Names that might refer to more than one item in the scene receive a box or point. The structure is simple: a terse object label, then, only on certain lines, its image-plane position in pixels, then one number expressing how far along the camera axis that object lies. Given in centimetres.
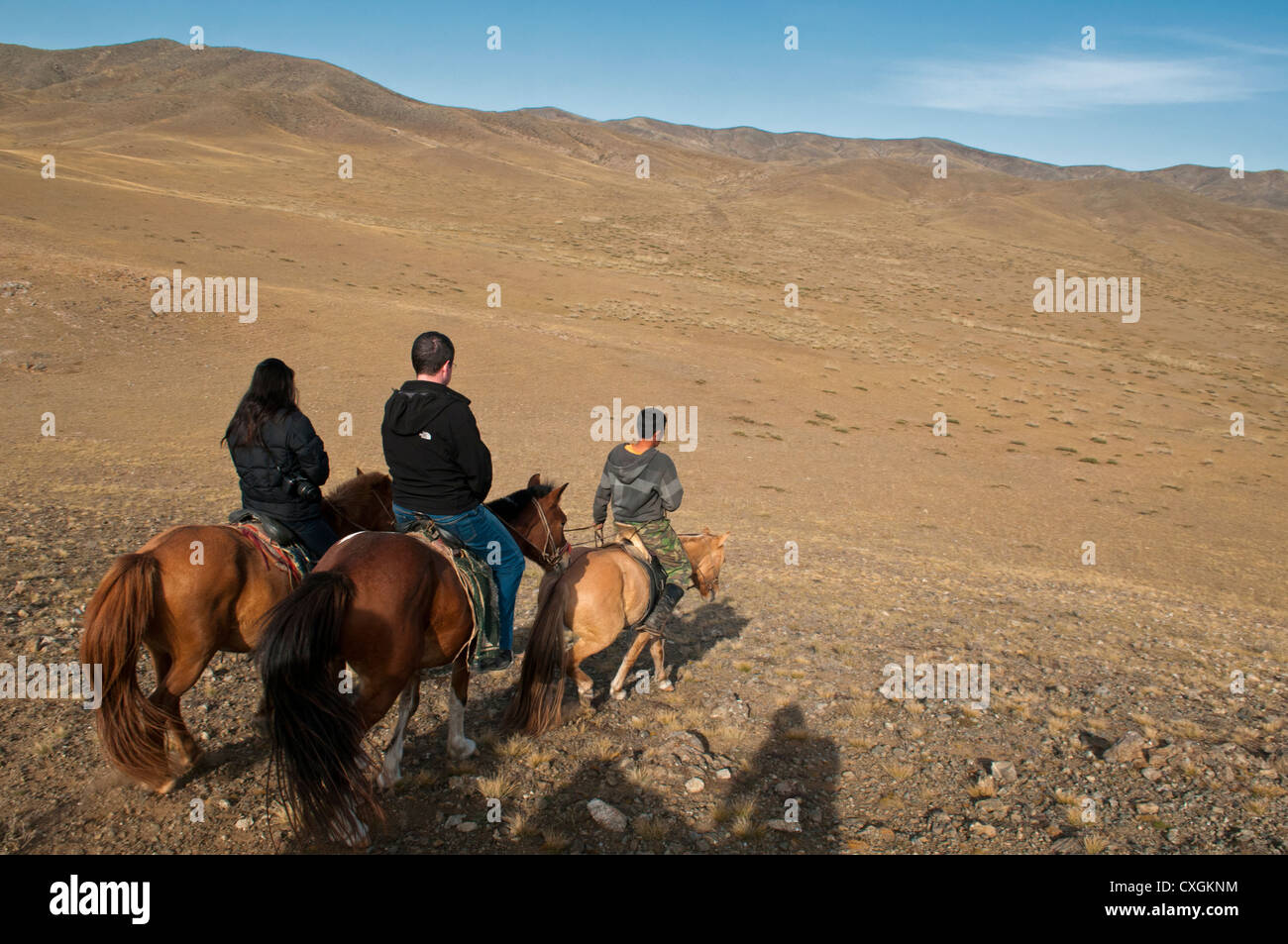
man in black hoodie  454
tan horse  544
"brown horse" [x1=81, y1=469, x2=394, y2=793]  397
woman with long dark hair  476
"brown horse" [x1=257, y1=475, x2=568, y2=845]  367
